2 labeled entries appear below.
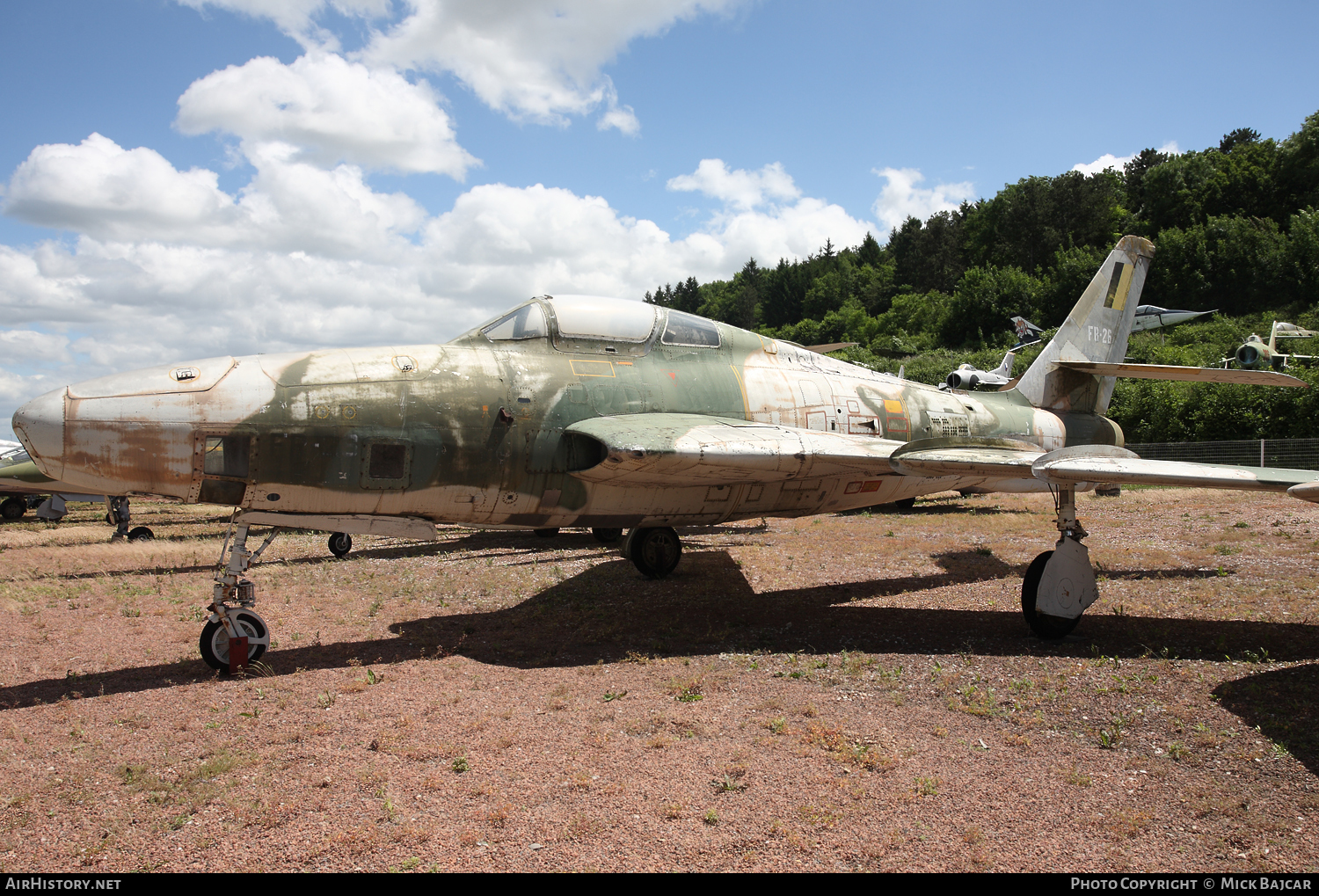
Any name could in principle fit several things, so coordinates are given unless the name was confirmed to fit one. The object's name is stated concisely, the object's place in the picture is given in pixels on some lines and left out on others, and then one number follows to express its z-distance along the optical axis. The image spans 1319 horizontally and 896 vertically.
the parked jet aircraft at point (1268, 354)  33.84
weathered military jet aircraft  6.57
